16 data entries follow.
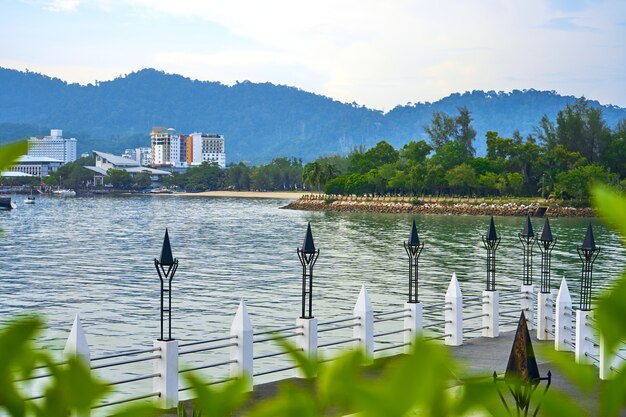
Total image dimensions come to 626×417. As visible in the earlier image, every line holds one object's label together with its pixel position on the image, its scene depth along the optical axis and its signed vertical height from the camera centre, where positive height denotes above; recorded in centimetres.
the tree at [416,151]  12538 +336
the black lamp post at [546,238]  1587 -96
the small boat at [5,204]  11075 -360
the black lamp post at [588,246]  1433 -97
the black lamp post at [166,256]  1088 -92
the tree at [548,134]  11744 +545
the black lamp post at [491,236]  1617 -95
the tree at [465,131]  13491 +647
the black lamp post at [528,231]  1661 -90
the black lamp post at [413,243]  1453 -98
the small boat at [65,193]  18925 -394
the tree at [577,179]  9914 +3
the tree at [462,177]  11188 +11
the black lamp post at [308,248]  1264 -93
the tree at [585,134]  11488 +538
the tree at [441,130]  13712 +671
